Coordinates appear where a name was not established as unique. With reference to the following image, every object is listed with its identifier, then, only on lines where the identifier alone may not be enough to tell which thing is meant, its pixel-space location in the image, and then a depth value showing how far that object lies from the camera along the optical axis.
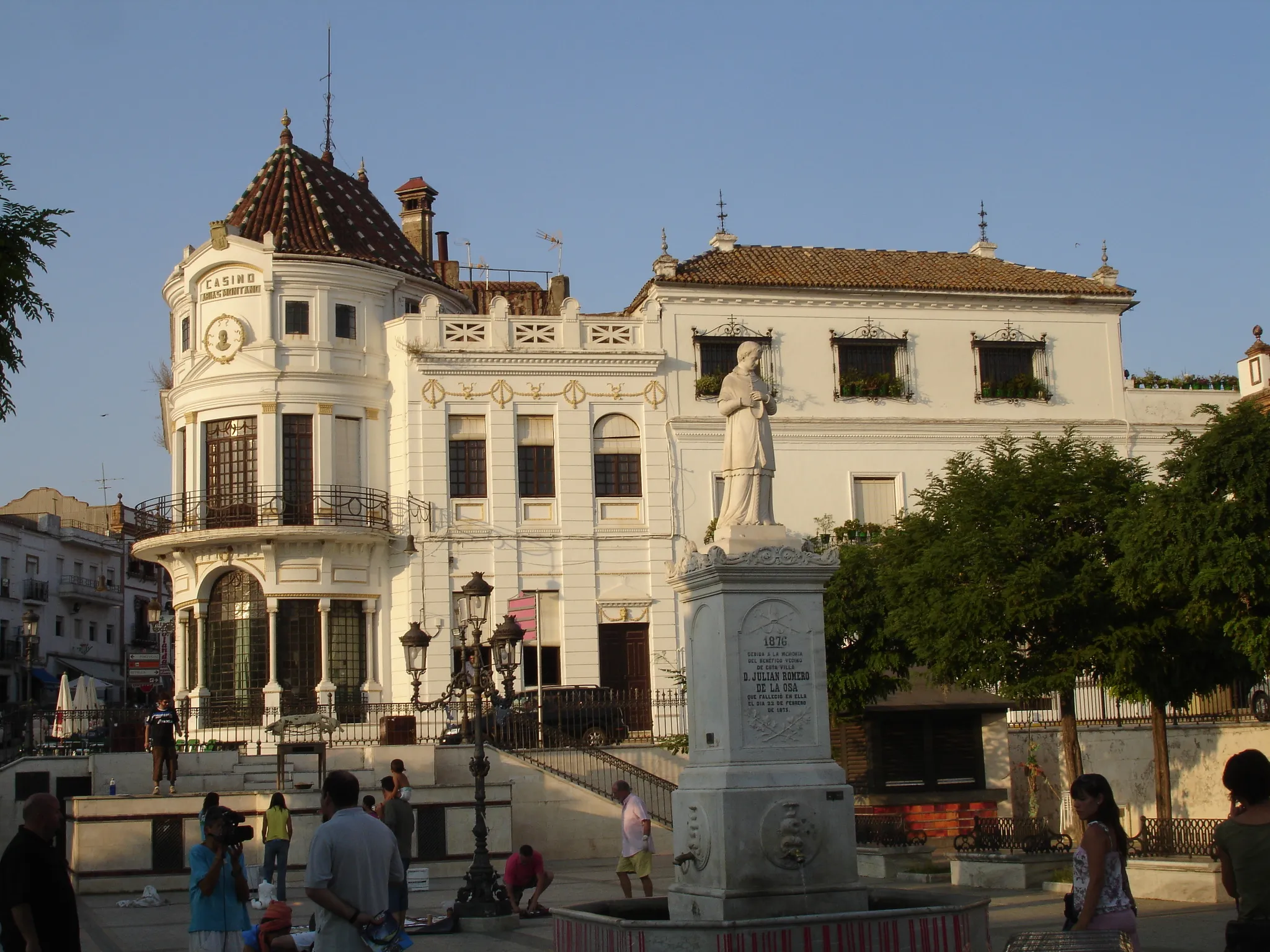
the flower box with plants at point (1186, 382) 39.00
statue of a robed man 13.93
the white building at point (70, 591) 59.28
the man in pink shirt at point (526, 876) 18.14
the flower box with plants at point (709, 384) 36.00
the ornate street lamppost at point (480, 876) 17.20
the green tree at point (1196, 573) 20.42
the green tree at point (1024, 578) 23.00
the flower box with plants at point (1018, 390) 37.69
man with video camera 10.79
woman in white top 9.02
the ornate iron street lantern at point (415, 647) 25.80
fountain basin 11.39
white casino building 34.53
